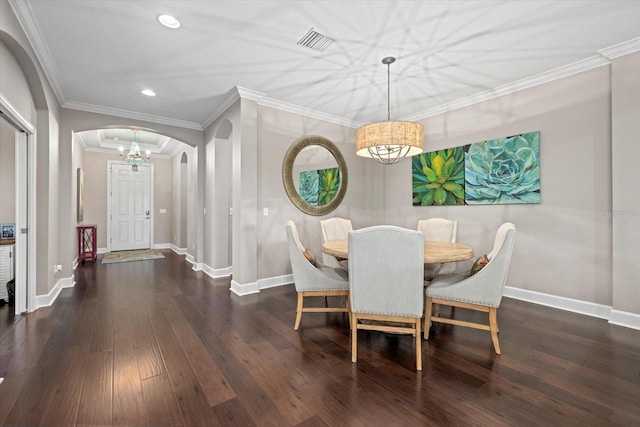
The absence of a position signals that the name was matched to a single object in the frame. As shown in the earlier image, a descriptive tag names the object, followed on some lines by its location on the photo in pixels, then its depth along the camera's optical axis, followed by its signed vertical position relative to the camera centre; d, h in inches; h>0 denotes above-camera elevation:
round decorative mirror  165.9 +23.8
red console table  218.2 -24.9
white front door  278.2 +6.3
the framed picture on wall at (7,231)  123.2 -7.8
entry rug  229.6 -38.0
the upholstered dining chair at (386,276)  74.9 -17.8
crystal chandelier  225.9 +48.3
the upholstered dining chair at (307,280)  100.0 -24.3
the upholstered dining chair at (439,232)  132.6 -10.0
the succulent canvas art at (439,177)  153.6 +20.1
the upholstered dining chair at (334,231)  143.9 -10.1
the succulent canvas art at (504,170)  127.5 +20.1
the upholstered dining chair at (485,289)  81.9 -23.9
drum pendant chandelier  105.1 +29.5
